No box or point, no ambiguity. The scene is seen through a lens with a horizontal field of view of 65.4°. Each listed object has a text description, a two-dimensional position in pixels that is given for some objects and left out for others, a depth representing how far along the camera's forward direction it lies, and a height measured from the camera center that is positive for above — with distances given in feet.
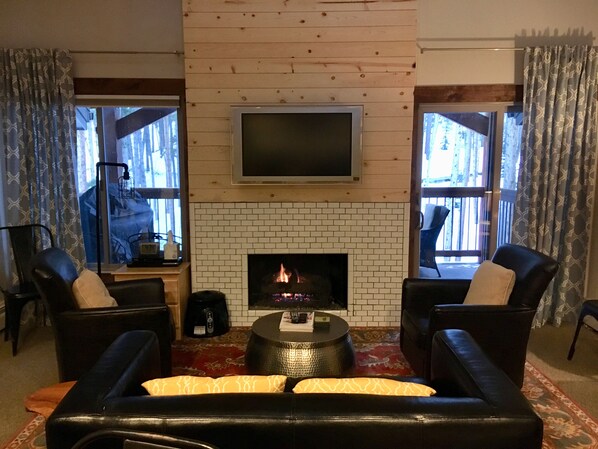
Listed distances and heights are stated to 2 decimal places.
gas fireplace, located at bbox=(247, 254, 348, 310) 14.15 -3.16
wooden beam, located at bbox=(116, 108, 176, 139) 14.15 +1.78
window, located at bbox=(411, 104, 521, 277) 14.01 +0.27
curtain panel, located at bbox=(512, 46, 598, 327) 12.94 +0.37
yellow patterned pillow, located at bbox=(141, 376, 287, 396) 5.15 -2.31
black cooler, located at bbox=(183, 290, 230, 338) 12.89 -3.82
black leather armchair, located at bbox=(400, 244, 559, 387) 9.07 -2.78
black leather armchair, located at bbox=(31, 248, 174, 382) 8.90 -2.79
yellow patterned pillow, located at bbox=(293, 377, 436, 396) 5.17 -2.33
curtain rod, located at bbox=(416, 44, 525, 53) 13.43 +3.75
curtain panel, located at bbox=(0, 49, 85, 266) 13.01 +1.03
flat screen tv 12.98 +0.96
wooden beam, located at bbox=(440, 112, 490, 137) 14.03 +1.77
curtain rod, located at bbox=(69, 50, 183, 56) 13.38 +3.61
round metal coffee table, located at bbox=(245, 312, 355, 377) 8.49 -3.27
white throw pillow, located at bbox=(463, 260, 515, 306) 9.57 -2.25
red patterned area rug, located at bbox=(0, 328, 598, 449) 8.18 -4.46
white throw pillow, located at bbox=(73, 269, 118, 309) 9.43 -2.35
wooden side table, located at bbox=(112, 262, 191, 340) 12.64 -2.78
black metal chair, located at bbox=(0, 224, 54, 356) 11.78 -2.45
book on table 9.50 -3.01
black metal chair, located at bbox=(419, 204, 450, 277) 14.48 -1.67
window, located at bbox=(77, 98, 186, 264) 14.15 +0.15
